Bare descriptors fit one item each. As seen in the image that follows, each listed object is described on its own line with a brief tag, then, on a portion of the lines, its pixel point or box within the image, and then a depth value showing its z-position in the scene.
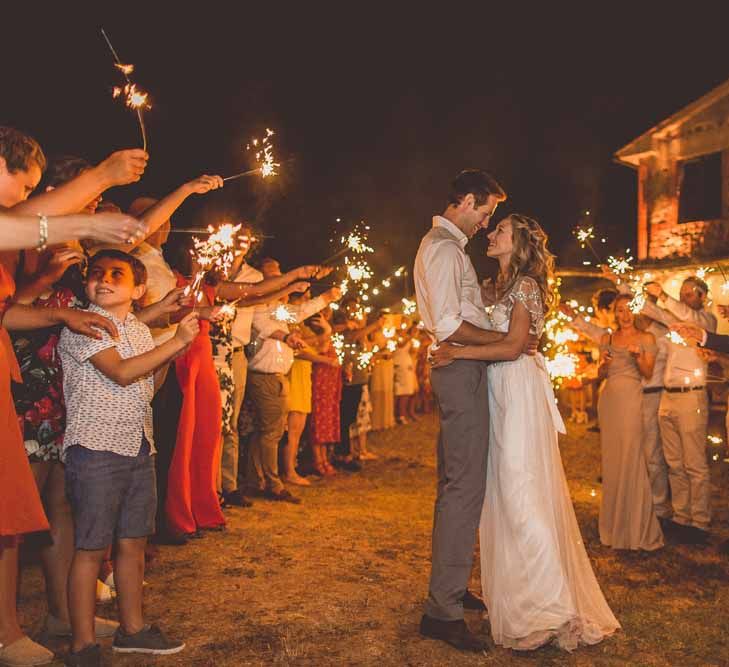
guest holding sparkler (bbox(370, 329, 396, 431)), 16.06
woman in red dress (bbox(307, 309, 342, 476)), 10.62
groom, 4.34
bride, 4.22
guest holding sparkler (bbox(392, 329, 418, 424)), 17.33
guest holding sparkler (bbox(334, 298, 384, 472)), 11.58
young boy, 3.75
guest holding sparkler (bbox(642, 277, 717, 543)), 7.33
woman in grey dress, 6.57
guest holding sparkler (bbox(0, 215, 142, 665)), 2.62
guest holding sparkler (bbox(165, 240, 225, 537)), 6.31
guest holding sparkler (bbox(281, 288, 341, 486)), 9.72
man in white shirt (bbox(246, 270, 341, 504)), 8.47
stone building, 21.17
